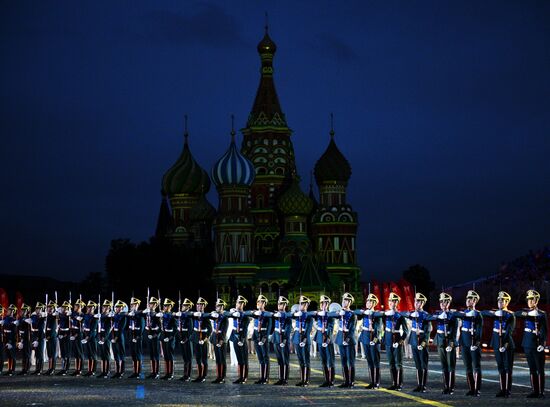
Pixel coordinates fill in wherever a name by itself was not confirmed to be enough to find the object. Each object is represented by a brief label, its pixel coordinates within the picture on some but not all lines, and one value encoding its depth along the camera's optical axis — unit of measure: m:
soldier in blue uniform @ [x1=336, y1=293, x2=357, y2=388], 23.66
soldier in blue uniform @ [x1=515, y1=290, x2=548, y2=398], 20.41
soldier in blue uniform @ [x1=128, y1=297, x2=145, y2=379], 27.72
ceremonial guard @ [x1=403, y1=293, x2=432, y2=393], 22.20
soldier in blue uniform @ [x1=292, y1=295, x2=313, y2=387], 24.48
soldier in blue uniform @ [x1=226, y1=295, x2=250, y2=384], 25.33
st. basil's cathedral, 102.62
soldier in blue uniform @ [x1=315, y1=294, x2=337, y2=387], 24.00
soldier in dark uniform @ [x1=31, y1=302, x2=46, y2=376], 30.39
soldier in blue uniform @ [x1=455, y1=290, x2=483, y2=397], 21.03
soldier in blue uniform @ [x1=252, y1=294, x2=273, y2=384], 25.06
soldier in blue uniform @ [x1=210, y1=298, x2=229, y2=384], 25.61
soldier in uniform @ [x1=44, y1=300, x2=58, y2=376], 30.28
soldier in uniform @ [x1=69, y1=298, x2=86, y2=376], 29.52
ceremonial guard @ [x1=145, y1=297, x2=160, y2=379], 27.39
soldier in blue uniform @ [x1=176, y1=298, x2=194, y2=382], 26.62
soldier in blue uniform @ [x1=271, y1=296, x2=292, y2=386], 24.98
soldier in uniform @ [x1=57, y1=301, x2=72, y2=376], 29.86
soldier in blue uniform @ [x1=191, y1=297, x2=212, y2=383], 26.27
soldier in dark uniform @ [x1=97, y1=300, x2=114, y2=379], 28.50
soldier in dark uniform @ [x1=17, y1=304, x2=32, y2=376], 30.83
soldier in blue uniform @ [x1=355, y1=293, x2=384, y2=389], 23.20
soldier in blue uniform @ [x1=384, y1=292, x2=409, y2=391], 22.75
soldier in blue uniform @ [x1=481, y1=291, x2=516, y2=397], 20.61
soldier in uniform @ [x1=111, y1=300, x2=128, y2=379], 28.05
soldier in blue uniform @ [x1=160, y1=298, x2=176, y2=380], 27.09
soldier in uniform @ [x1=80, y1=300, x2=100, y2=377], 29.11
